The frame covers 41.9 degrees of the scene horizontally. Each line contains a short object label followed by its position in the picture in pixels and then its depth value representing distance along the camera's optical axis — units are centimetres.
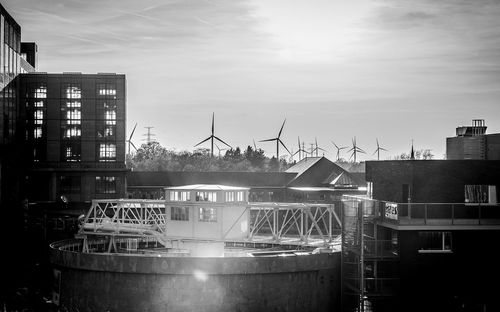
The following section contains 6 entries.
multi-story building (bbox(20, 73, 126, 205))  9344
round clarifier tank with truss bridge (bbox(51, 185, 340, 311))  4759
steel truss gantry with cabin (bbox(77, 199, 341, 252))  5149
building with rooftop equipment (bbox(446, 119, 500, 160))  5772
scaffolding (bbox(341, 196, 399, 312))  4566
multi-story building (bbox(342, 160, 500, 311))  4503
